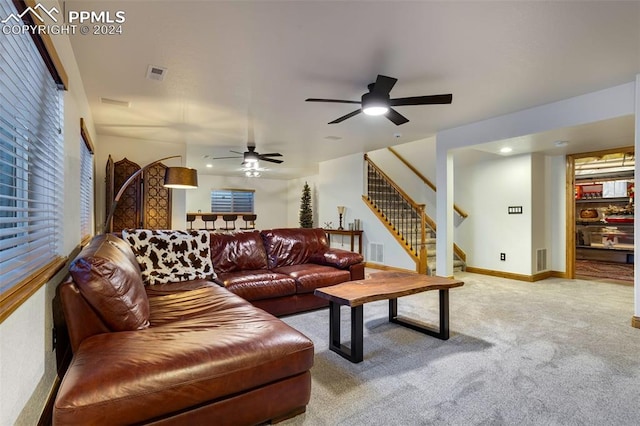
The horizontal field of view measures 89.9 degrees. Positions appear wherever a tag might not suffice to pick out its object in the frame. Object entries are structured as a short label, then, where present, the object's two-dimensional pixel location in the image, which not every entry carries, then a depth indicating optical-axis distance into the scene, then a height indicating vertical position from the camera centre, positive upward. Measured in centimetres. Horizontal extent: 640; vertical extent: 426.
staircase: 567 -11
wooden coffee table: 238 -63
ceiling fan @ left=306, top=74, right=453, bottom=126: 284 +105
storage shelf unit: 757 -7
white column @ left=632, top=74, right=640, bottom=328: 312 -12
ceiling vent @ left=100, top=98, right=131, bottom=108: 380 +134
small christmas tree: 887 +6
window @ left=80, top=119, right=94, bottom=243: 383 +39
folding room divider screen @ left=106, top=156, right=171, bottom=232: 524 +27
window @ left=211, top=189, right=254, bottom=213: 1084 +45
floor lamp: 378 +42
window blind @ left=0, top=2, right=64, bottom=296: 135 +30
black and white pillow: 305 -42
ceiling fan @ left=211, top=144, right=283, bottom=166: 578 +103
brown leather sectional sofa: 124 -65
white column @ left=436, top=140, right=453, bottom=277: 510 +1
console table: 685 -43
